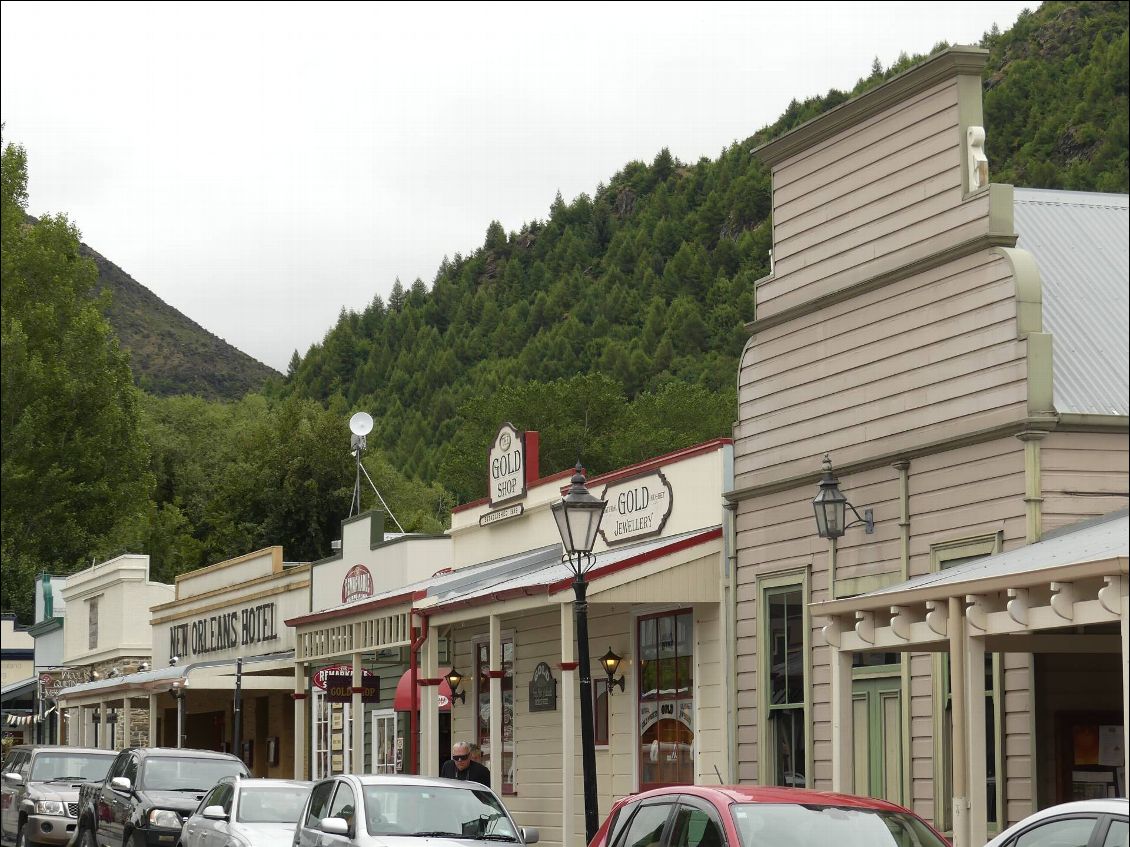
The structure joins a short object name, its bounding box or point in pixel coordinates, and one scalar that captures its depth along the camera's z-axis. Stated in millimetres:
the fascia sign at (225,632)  36688
